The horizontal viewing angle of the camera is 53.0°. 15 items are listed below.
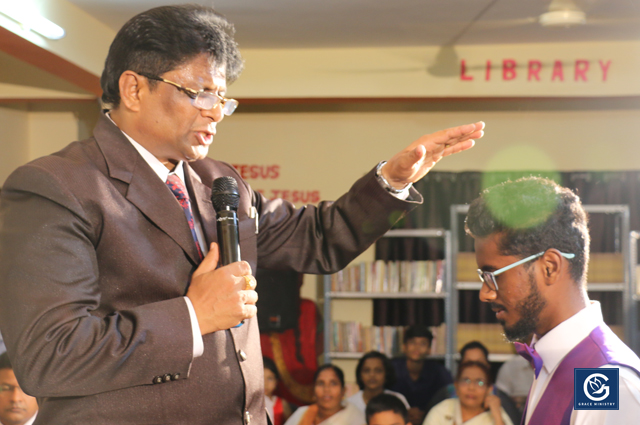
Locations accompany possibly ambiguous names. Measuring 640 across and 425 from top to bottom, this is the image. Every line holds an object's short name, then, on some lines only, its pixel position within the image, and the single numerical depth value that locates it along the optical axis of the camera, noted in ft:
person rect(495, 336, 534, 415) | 15.94
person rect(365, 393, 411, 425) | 12.47
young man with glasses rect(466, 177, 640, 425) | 4.47
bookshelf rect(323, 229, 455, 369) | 17.94
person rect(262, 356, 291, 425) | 15.66
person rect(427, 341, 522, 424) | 13.12
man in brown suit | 3.47
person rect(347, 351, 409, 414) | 15.48
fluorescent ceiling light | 11.36
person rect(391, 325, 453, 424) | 16.44
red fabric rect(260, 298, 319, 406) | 18.34
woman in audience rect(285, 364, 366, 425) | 14.17
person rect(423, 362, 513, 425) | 12.49
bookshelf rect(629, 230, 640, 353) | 17.10
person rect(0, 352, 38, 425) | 11.51
